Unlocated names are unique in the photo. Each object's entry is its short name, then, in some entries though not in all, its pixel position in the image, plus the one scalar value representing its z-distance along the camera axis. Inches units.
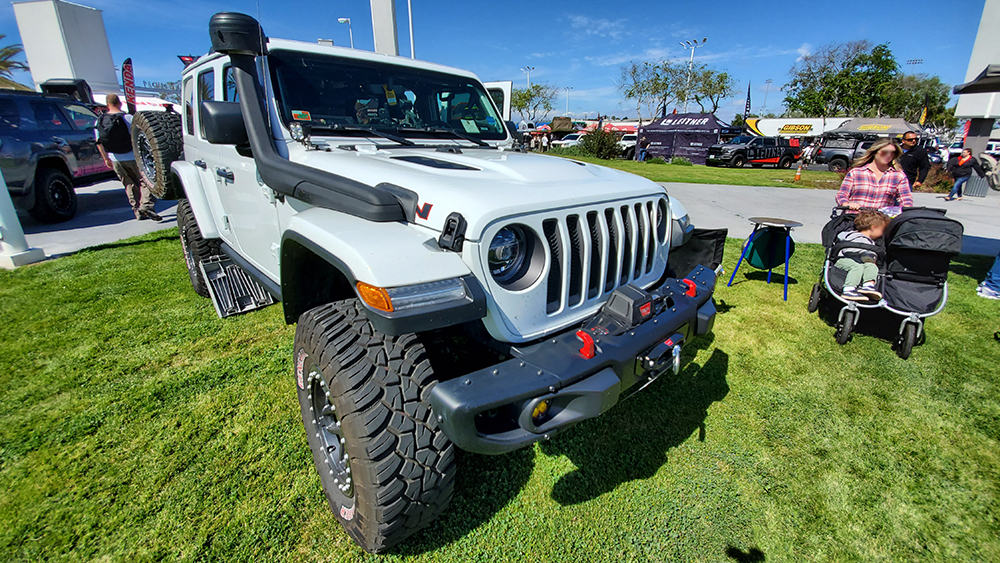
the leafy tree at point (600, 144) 979.3
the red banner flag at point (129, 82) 430.9
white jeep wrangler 64.0
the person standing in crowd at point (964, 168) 449.1
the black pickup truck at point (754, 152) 945.5
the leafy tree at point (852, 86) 1589.6
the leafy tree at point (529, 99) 2491.4
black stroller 139.9
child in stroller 148.6
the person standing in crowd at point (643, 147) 1040.8
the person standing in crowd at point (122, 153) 289.7
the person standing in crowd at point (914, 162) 300.7
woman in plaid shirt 177.3
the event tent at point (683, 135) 1036.5
